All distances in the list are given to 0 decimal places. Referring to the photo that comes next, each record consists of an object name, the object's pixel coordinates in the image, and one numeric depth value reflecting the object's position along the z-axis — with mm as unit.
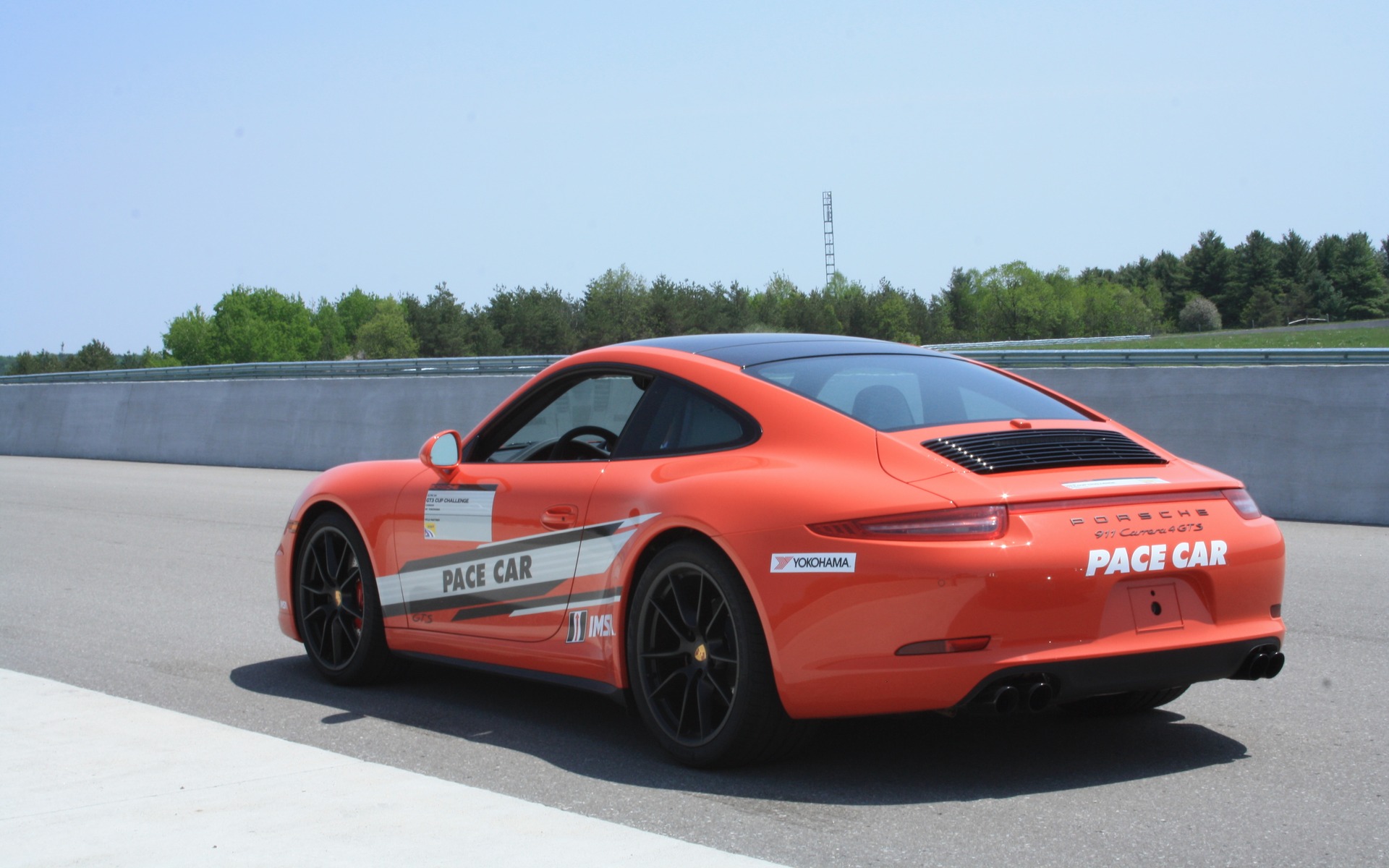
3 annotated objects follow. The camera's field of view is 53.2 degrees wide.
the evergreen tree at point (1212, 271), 137500
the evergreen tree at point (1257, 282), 130750
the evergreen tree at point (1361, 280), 131750
